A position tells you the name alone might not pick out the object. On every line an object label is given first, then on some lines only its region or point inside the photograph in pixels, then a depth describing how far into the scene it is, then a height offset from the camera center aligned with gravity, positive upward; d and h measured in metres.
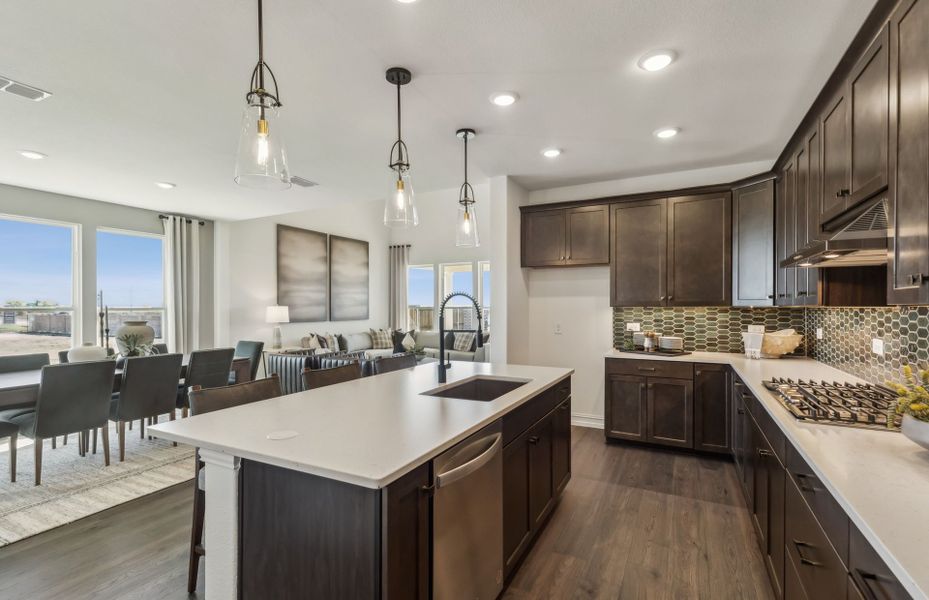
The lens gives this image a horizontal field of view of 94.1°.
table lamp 6.79 -0.28
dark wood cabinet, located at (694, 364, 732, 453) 3.67 -0.96
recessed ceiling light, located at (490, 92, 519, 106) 2.66 +1.24
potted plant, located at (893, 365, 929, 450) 1.28 -0.35
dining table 2.98 -0.64
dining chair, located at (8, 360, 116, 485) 3.17 -0.80
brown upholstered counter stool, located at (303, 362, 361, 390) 2.67 -0.51
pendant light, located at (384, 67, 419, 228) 2.46 +0.57
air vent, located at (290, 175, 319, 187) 4.41 +1.21
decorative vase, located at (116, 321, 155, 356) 4.10 -0.39
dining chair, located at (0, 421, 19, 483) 3.16 -1.00
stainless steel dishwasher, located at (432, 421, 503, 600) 1.47 -0.84
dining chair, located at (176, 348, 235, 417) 4.32 -0.75
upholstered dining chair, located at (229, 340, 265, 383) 5.21 -0.69
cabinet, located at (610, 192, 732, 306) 3.93 +0.42
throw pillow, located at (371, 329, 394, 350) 8.71 -0.87
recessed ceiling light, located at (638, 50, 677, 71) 2.20 +1.23
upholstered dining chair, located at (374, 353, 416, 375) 3.20 -0.51
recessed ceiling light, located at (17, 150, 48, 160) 3.57 +1.20
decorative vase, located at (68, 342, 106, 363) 3.70 -0.48
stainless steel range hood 1.55 +0.22
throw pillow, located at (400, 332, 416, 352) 7.35 -0.81
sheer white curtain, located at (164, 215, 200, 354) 5.99 +0.24
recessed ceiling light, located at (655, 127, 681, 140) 3.21 +1.24
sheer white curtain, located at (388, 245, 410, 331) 9.83 +0.10
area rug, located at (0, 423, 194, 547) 2.79 -1.43
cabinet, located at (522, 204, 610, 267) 4.45 +0.63
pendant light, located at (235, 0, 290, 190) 1.57 +0.57
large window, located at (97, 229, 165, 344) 5.51 +0.27
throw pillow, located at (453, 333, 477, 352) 8.34 -0.88
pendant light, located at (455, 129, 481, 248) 3.13 +0.54
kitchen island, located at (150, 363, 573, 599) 1.25 -0.62
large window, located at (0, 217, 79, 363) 4.70 +0.12
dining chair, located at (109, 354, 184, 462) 3.71 -0.82
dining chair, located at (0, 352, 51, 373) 3.89 -0.60
